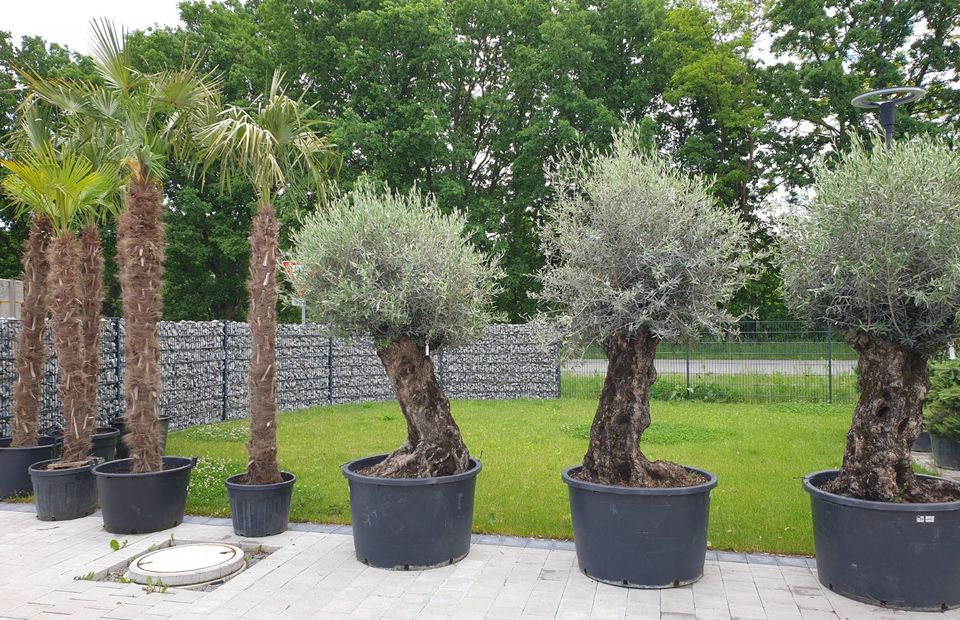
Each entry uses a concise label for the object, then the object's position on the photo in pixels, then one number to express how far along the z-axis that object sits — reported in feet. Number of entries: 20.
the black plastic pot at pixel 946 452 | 26.68
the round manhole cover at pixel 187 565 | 15.33
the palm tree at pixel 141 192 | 19.92
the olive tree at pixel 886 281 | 13.87
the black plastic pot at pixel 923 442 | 30.58
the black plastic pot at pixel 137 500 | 19.10
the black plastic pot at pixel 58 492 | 20.51
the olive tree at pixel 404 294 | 17.22
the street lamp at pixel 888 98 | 24.84
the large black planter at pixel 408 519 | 15.99
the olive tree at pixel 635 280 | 15.64
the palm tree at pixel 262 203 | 19.53
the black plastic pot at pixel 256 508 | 18.63
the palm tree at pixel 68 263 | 21.30
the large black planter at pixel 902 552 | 13.28
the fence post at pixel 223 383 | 41.70
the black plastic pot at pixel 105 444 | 24.89
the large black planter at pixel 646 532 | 14.61
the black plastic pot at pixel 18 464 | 22.77
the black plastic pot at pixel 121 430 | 28.30
